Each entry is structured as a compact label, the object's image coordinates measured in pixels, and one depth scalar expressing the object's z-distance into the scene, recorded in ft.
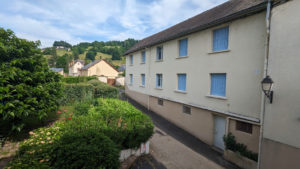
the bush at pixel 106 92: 45.88
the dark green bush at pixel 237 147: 22.48
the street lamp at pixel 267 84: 17.88
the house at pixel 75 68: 200.44
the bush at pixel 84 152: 11.45
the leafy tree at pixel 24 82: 16.92
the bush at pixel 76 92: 42.34
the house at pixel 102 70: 131.03
